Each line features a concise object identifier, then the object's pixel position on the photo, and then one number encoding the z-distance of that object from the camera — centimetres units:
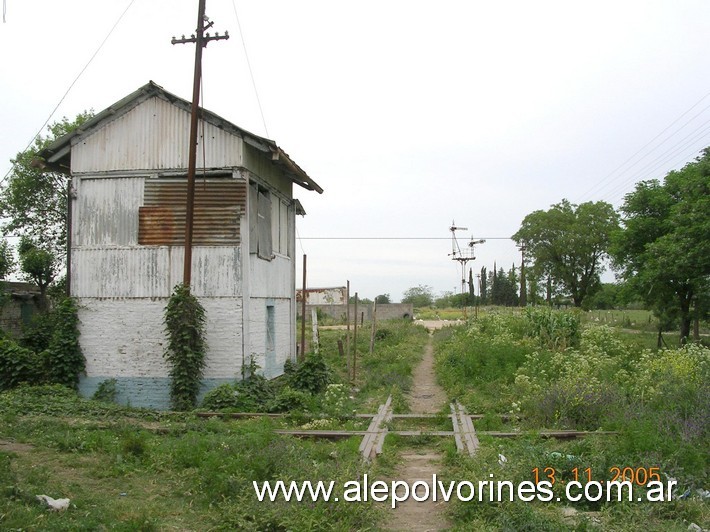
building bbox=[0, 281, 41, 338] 2003
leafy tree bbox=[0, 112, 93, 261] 2555
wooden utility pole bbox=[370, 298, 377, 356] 2366
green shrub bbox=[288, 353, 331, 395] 1470
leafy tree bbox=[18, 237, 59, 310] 2283
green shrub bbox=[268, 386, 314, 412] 1245
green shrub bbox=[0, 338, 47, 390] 1387
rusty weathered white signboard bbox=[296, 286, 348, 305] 5450
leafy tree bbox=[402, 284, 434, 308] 12256
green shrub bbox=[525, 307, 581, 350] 2027
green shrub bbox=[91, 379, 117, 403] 1392
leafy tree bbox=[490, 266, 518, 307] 8294
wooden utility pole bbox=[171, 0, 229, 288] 1345
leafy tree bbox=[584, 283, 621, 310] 5983
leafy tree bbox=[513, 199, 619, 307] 6006
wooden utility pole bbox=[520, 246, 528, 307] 5741
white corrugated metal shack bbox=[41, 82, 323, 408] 1391
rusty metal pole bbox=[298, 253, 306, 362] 1706
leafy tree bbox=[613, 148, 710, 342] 2286
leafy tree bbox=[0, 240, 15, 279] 2258
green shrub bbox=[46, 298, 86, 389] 1391
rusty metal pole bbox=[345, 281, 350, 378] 1876
